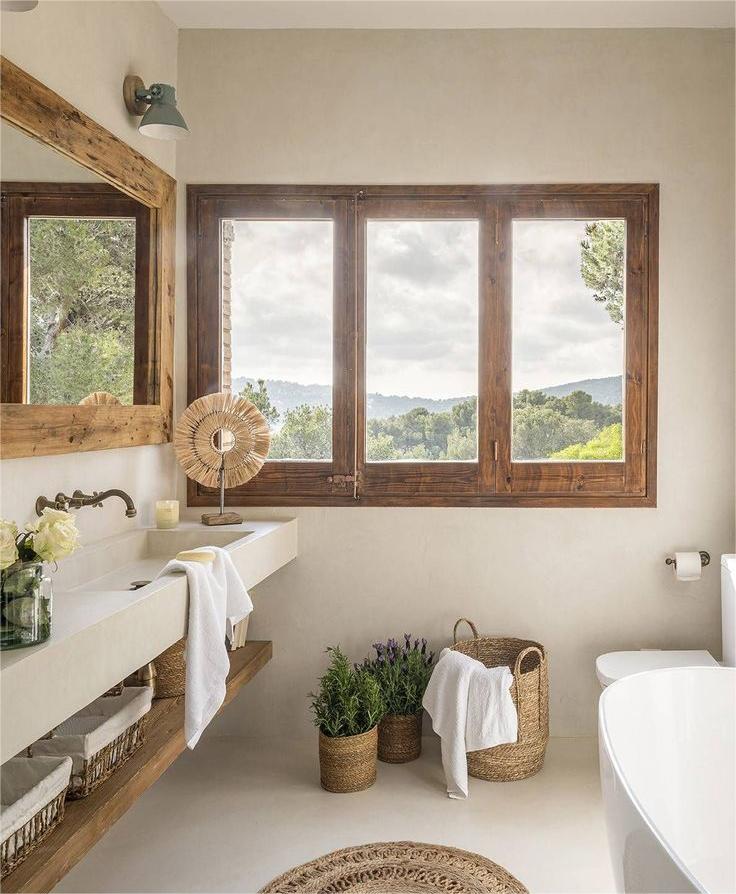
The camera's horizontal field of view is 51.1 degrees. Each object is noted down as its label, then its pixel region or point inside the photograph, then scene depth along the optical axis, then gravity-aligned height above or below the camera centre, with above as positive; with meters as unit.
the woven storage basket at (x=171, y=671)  2.39 -0.69
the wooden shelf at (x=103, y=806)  1.55 -0.83
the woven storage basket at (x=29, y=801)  1.54 -0.73
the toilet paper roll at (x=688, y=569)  3.02 -0.46
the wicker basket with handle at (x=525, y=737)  2.78 -1.05
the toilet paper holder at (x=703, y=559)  3.10 -0.44
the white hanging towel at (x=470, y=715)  2.69 -0.93
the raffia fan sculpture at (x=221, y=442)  2.93 +0.04
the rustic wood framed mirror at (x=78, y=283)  2.05 +0.53
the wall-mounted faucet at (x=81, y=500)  2.24 -0.14
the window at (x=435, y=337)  3.12 +0.47
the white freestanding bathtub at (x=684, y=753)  2.11 -0.87
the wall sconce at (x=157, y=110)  2.62 +1.18
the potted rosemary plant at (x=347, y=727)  2.71 -0.99
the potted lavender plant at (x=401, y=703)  2.94 -0.96
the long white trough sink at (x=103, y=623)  1.35 -0.39
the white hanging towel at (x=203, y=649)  2.03 -0.53
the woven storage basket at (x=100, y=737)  1.81 -0.70
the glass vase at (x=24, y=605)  1.40 -0.28
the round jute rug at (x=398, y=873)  2.16 -1.22
